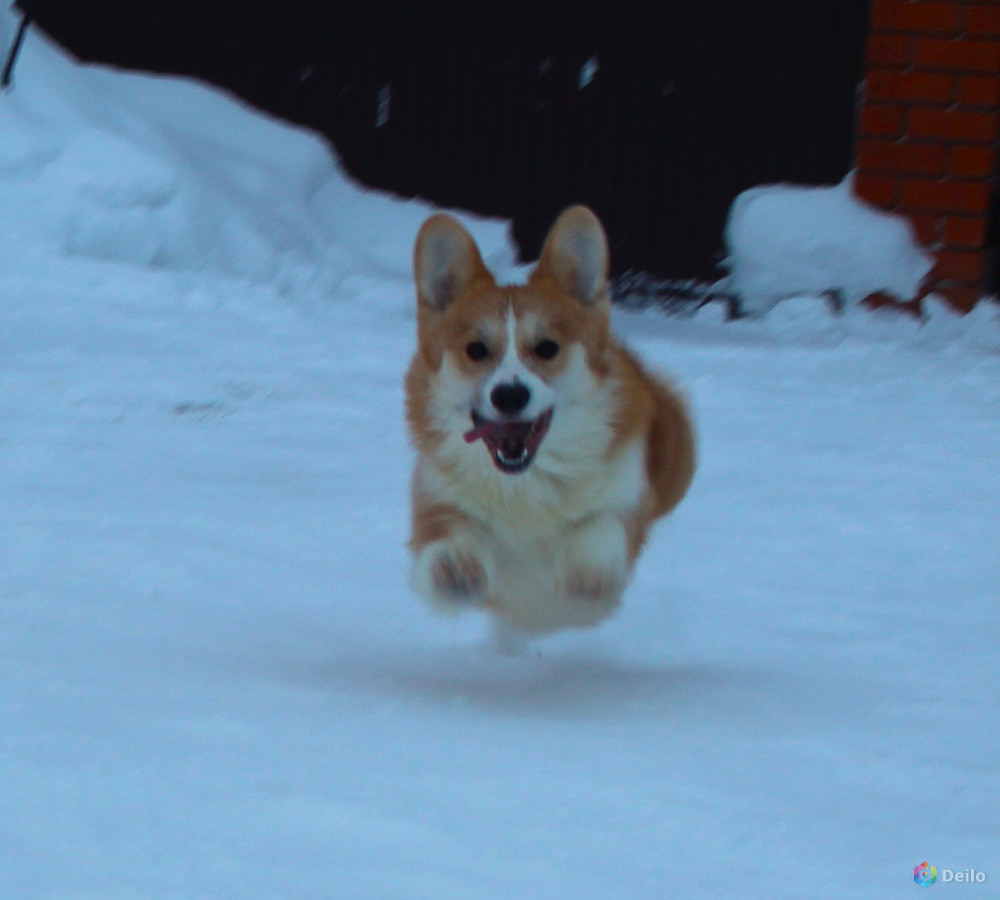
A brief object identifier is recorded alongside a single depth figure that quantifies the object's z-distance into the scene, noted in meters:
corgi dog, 5.49
